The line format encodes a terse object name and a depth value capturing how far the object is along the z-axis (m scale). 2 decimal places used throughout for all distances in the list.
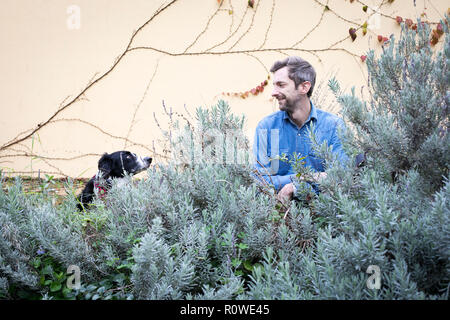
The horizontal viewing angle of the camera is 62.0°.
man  2.55
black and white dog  3.63
